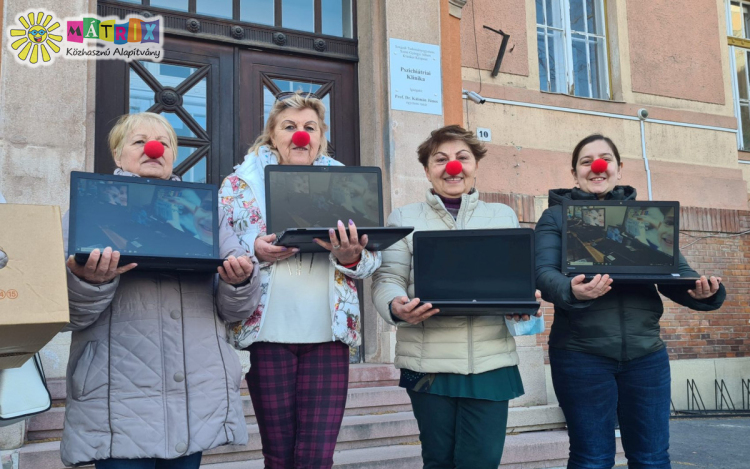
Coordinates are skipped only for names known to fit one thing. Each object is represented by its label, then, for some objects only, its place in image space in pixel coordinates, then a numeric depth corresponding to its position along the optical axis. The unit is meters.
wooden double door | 5.48
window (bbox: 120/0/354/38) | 5.88
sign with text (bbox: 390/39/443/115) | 6.10
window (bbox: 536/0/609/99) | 8.02
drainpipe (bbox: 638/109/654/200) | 8.09
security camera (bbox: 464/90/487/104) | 7.10
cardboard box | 1.73
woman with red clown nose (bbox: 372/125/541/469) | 2.66
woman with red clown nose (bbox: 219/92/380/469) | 2.54
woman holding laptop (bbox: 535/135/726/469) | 2.91
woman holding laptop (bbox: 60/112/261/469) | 2.13
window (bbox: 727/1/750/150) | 9.77
